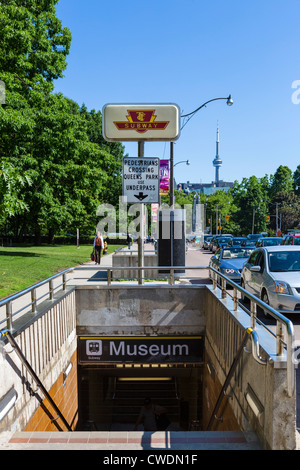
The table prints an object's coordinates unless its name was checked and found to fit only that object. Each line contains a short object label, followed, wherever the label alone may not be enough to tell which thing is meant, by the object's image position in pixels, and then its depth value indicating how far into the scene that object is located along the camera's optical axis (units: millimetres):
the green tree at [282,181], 103688
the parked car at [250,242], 33488
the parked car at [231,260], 14316
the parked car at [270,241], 25378
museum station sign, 9852
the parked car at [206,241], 46975
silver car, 8500
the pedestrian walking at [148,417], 9023
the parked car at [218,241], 35666
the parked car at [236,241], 30288
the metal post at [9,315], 5289
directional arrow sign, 8266
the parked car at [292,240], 25202
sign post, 8703
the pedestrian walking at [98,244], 17422
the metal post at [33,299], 6516
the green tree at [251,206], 90750
